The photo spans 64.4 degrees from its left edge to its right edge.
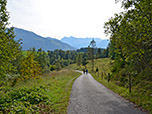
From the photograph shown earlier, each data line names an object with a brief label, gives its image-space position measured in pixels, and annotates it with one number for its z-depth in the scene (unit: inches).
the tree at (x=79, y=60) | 4104.8
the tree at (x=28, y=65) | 1175.9
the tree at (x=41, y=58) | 2333.4
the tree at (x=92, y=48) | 2591.0
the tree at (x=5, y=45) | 410.9
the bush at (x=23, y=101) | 223.3
